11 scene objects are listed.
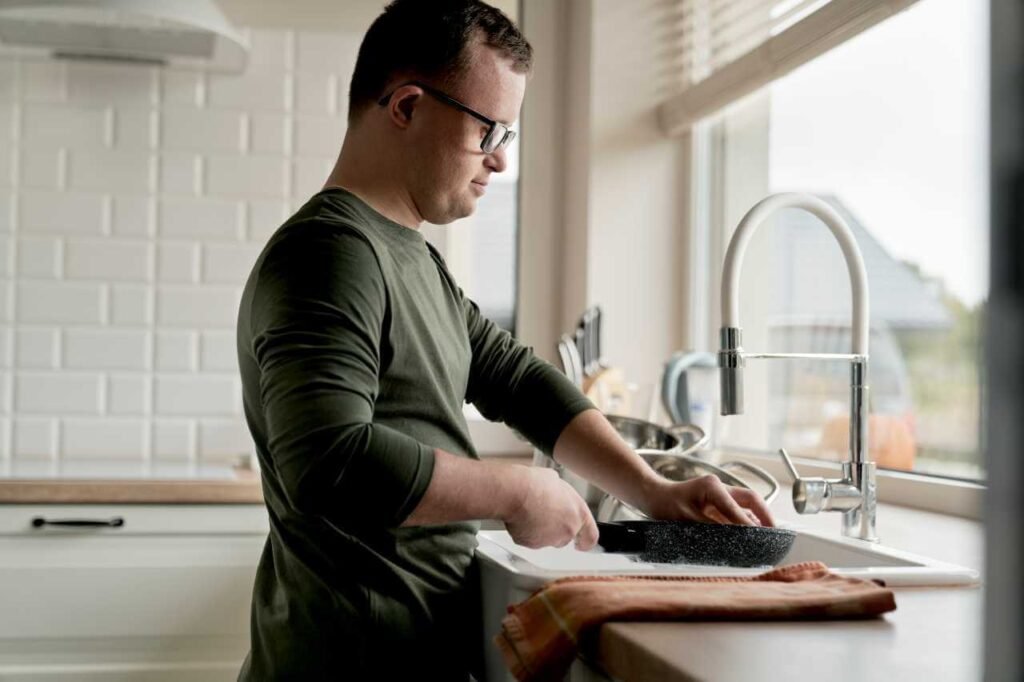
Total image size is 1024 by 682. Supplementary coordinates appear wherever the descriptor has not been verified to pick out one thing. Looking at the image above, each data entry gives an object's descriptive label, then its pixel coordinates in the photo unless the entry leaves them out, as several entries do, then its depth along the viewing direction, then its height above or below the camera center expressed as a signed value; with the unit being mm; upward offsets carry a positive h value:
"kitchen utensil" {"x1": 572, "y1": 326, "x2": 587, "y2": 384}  2238 +14
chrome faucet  1234 -19
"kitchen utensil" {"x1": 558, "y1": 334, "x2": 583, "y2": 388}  1989 -11
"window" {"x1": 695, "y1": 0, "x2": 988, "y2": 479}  1657 +188
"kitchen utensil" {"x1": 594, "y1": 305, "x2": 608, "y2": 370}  2223 +29
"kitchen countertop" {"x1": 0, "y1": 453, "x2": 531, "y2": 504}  2066 -270
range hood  2121 +643
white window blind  1785 +554
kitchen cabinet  2078 -460
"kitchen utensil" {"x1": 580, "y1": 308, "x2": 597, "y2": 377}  2225 +26
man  931 -49
